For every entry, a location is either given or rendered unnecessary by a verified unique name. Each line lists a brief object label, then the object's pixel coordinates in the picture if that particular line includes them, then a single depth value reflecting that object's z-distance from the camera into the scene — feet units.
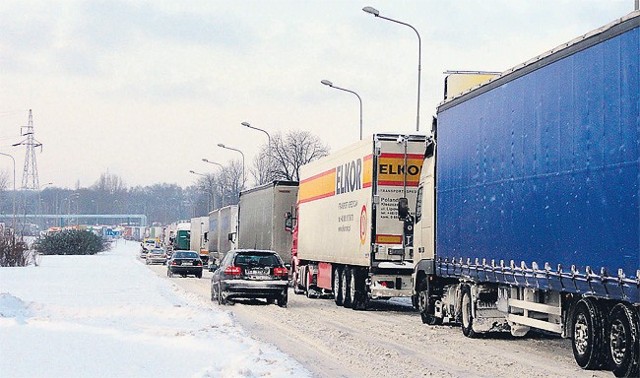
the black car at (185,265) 160.04
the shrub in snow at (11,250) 167.12
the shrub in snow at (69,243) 286.87
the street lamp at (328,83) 137.18
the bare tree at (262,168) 370.51
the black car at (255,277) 84.12
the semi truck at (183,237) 270.87
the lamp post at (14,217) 181.31
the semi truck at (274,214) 116.67
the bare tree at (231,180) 416.28
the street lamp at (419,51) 105.78
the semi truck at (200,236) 215.92
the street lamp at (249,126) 186.29
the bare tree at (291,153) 367.86
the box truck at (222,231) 159.22
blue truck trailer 35.88
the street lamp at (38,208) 589.48
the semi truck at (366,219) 75.46
